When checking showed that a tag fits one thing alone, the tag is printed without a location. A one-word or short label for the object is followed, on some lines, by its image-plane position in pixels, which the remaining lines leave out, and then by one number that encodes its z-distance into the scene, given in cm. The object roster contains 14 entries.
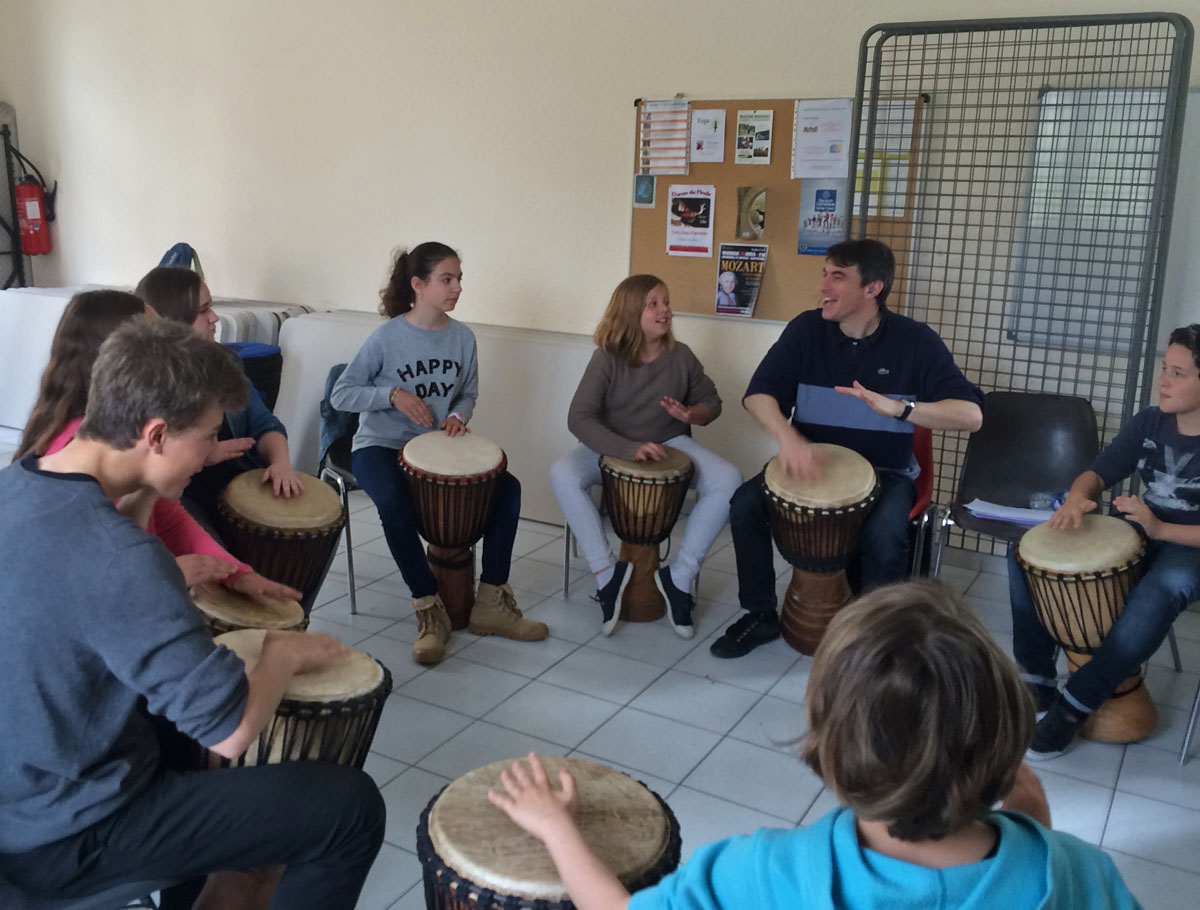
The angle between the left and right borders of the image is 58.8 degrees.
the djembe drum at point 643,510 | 333
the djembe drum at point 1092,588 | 262
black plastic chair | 325
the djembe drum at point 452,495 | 313
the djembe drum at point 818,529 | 301
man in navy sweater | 310
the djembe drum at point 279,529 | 254
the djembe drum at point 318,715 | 164
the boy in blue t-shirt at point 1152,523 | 258
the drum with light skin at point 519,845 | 131
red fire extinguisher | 570
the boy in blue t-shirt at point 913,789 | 99
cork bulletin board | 390
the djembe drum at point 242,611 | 189
